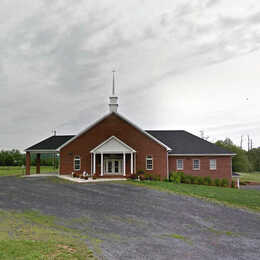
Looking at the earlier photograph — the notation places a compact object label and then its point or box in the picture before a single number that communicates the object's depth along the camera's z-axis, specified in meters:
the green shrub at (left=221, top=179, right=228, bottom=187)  26.14
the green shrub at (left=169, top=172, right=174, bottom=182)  26.00
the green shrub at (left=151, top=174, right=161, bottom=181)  25.25
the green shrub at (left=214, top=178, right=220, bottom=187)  26.15
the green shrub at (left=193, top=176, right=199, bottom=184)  25.61
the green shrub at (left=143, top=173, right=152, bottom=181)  24.07
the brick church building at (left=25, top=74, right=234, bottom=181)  26.98
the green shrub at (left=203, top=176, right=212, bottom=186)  25.88
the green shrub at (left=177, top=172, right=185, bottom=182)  26.13
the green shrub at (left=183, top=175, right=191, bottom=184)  25.52
